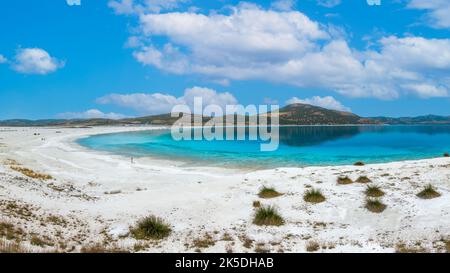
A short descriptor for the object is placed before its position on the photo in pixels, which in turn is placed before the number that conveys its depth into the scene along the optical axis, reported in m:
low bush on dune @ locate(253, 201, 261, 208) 18.92
